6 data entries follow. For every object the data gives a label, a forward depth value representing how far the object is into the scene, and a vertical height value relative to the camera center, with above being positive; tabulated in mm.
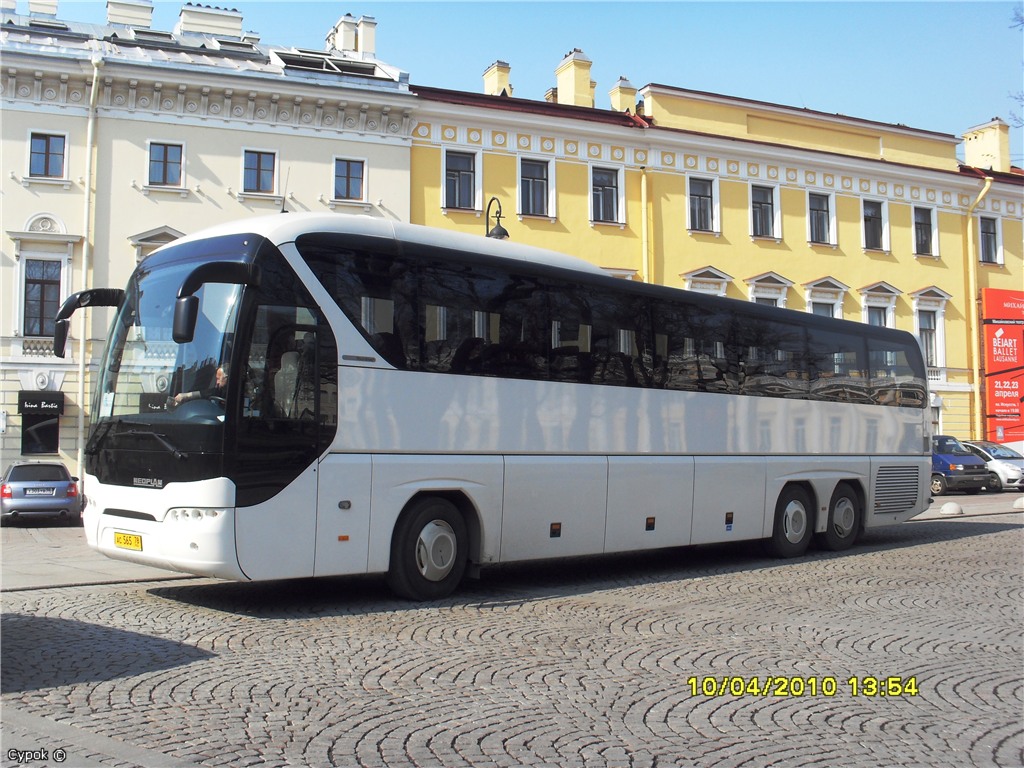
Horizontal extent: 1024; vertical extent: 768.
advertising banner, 41344 +2738
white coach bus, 9445 +253
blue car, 32906 -992
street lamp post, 16469 +3174
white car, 33969 -842
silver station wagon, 23656 -1438
